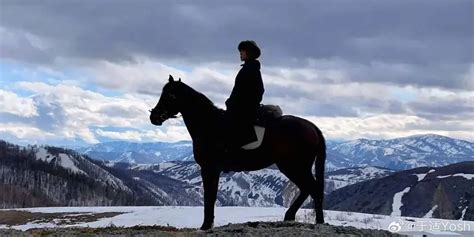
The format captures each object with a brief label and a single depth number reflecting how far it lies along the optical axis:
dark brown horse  12.40
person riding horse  12.31
